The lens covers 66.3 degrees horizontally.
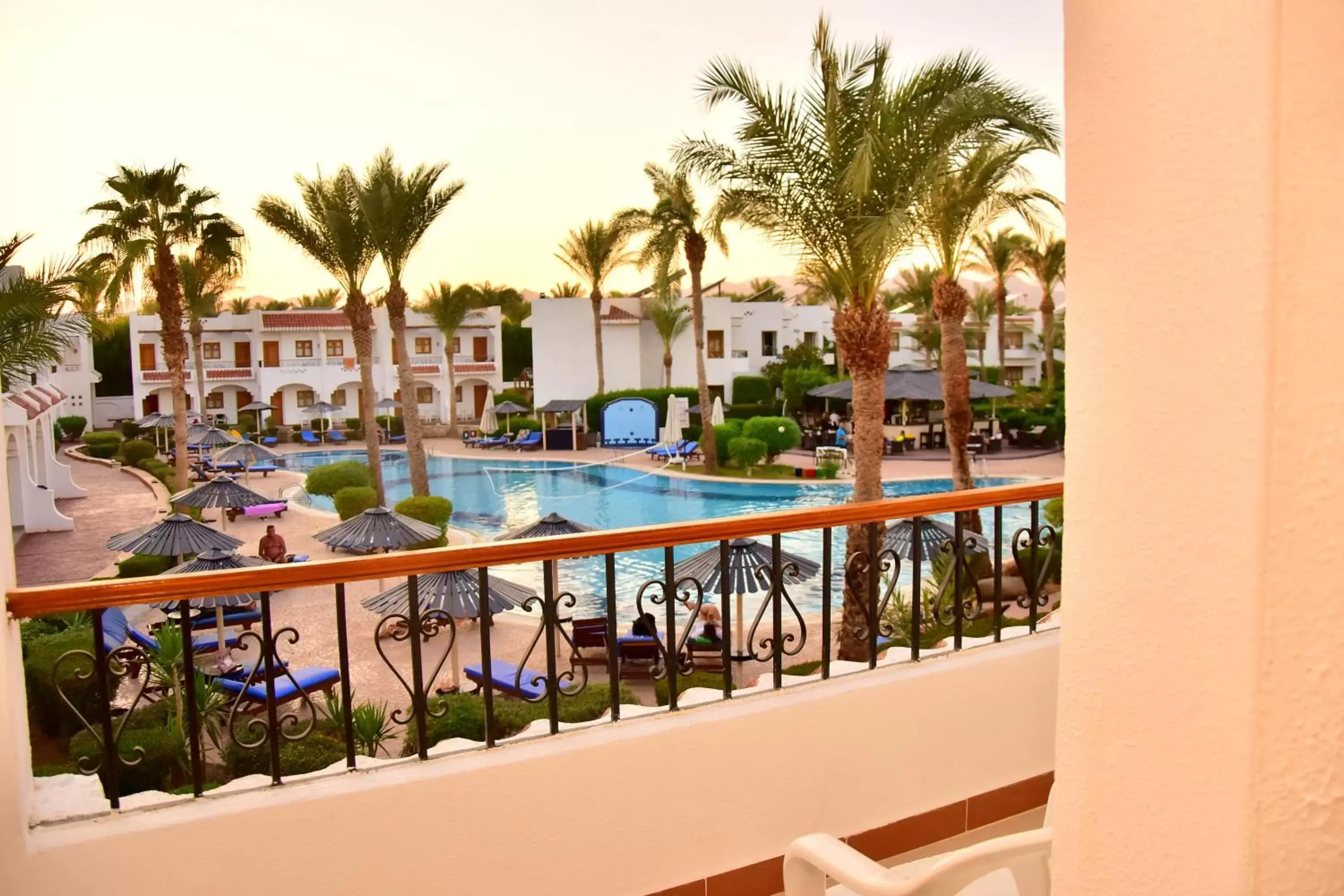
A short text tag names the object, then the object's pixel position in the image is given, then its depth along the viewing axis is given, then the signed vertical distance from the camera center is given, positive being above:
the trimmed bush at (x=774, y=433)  28.02 -1.60
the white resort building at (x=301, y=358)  43.12 +1.20
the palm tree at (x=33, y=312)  13.19 +1.08
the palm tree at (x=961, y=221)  14.02 +2.12
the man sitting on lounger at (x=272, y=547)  15.54 -2.43
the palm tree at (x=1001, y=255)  32.53 +3.63
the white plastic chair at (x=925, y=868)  1.69 -0.84
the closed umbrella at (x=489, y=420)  38.34 -1.40
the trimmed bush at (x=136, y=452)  30.83 -1.82
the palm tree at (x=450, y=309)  41.16 +3.00
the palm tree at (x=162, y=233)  20.91 +3.35
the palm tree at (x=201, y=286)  24.31 +2.75
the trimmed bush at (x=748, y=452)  27.06 -2.02
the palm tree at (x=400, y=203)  19.42 +3.42
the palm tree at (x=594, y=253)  35.66 +4.45
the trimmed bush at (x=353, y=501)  20.52 -2.31
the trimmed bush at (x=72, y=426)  39.56 -1.28
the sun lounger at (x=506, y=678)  8.93 -2.69
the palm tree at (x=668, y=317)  39.56 +2.32
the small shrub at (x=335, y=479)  24.72 -2.24
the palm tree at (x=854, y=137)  10.71 +2.53
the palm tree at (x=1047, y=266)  31.44 +3.16
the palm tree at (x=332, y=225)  19.58 +3.10
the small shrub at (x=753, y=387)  39.72 -0.45
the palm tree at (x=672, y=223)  25.22 +3.88
